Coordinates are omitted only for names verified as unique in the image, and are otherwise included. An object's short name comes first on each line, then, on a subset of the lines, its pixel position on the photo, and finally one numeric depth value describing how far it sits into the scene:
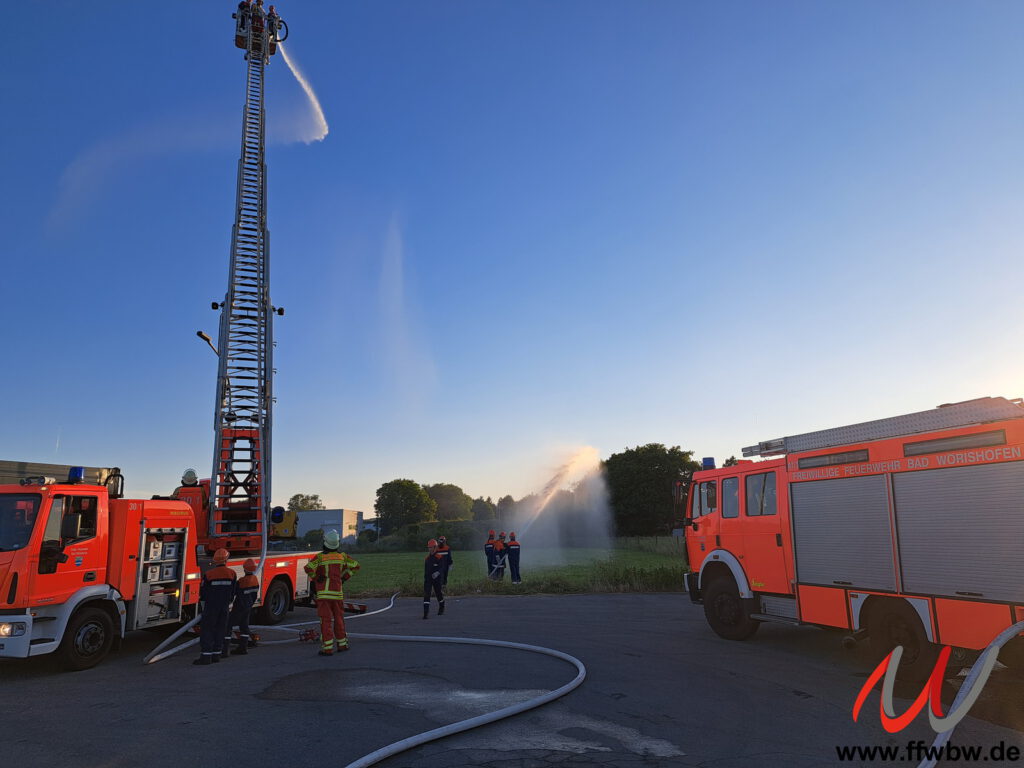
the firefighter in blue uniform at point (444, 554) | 14.21
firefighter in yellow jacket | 9.55
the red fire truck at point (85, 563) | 8.11
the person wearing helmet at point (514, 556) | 20.45
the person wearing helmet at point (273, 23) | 16.84
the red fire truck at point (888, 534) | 6.72
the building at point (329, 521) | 76.75
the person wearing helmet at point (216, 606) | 9.20
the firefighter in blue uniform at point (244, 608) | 9.86
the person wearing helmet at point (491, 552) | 21.25
